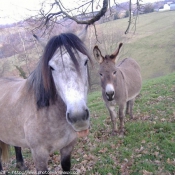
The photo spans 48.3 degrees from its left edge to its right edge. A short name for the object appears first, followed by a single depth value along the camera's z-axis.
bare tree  5.12
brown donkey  4.52
